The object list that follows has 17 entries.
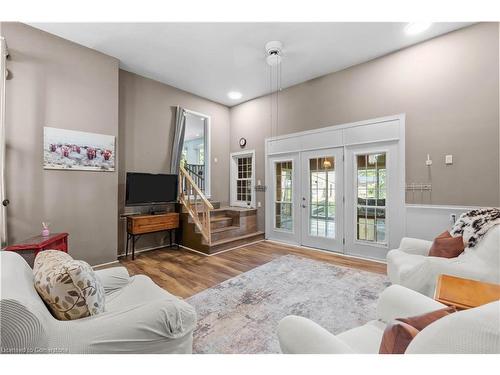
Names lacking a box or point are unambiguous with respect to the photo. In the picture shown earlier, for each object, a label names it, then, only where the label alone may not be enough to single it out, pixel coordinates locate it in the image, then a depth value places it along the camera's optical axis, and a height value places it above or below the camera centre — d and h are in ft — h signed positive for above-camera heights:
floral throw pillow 3.57 -1.67
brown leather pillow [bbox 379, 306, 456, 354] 2.60 -1.72
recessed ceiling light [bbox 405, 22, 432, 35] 9.54 +6.98
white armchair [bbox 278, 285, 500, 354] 2.04 -2.08
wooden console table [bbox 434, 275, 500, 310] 4.56 -2.30
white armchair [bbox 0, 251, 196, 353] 2.86 -2.10
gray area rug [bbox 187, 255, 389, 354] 5.84 -3.93
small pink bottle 9.00 -1.76
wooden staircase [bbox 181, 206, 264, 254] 13.79 -2.89
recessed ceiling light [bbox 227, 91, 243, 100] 16.49 +7.01
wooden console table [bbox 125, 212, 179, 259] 12.51 -2.17
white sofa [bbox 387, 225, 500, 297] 6.10 -2.26
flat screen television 12.75 -0.10
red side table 7.76 -2.09
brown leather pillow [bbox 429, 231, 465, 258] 7.12 -1.94
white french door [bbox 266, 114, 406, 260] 11.65 +0.02
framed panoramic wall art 10.06 +1.78
